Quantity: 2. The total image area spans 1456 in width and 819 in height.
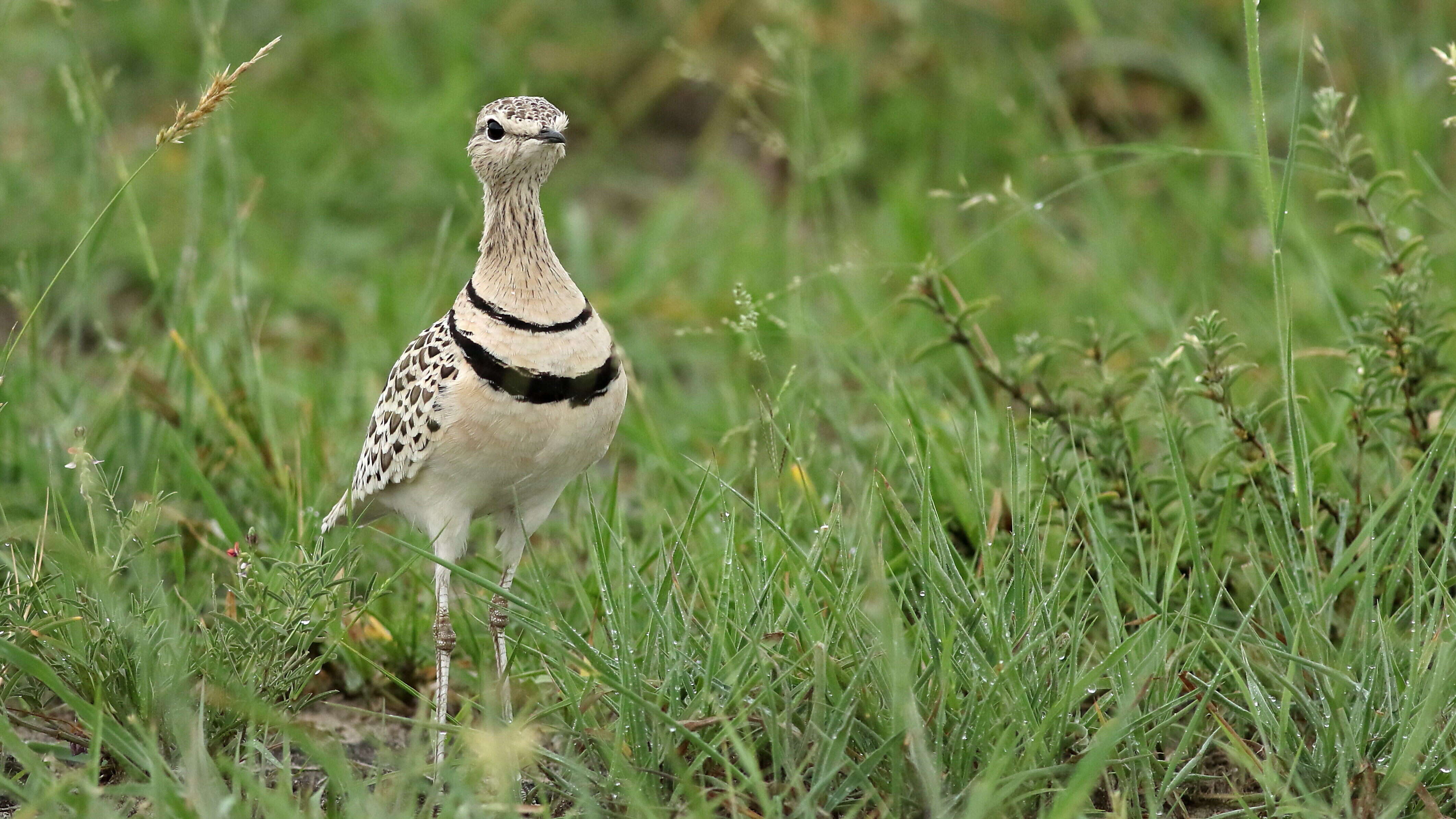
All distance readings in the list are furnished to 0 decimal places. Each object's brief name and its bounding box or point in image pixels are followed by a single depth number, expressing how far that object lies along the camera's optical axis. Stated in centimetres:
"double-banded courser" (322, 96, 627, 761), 611
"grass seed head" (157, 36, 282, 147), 577
